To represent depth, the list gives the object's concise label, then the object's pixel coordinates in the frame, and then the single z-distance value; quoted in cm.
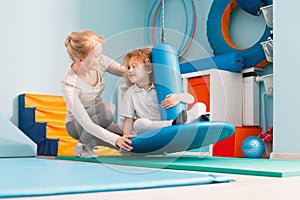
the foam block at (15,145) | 246
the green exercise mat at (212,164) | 147
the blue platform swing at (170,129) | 186
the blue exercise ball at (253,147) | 280
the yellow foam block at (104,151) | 206
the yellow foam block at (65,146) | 311
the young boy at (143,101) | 184
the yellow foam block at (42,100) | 356
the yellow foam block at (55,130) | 328
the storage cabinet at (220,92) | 327
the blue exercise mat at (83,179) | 95
